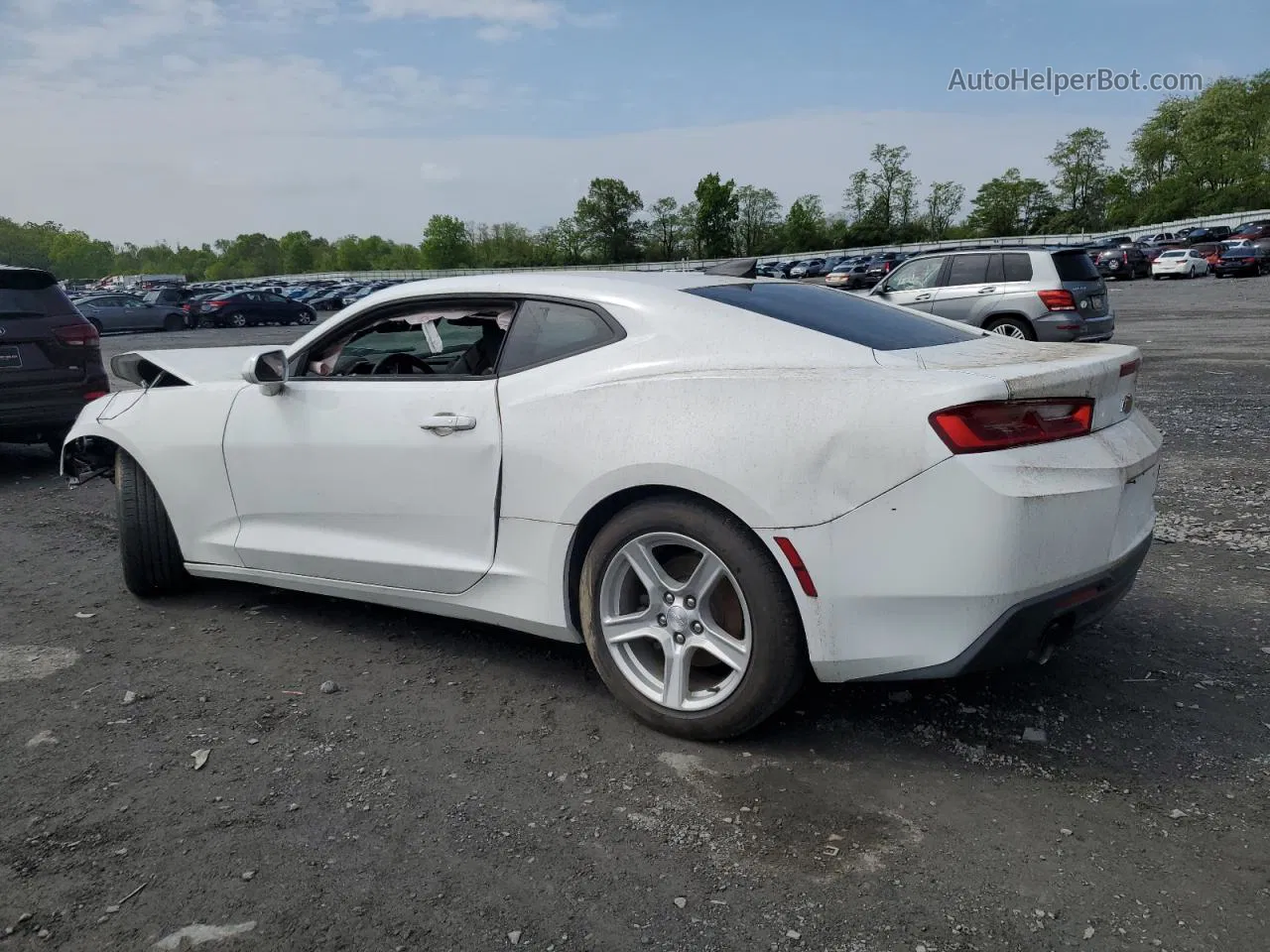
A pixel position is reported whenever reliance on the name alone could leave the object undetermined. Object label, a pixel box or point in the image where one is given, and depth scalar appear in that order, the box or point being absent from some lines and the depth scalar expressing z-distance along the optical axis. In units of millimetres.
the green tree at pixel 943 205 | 106875
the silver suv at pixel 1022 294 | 13516
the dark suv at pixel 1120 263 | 43438
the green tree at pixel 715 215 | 106062
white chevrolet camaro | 2785
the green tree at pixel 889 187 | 104812
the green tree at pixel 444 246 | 132000
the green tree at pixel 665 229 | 116938
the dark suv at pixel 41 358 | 7824
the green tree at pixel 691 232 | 108125
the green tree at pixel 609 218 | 113812
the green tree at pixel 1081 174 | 102000
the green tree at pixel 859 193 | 106500
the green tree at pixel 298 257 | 163000
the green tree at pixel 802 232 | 104000
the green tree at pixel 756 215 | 114938
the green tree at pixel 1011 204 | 101875
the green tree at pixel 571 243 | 115562
